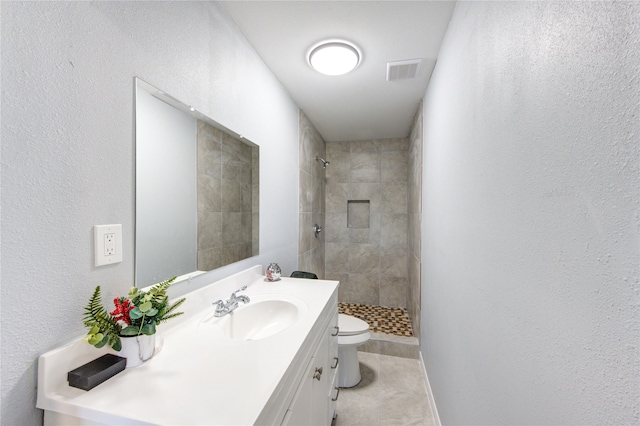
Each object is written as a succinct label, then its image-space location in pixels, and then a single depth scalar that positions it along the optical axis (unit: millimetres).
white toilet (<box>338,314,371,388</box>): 1971
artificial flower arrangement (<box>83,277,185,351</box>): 695
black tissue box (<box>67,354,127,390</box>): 642
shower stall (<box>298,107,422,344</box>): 3383
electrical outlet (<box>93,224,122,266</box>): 764
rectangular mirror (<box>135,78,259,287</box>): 945
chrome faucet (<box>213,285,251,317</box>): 1103
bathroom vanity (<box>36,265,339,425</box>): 583
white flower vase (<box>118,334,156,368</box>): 734
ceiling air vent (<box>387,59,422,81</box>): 1744
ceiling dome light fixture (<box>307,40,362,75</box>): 1567
